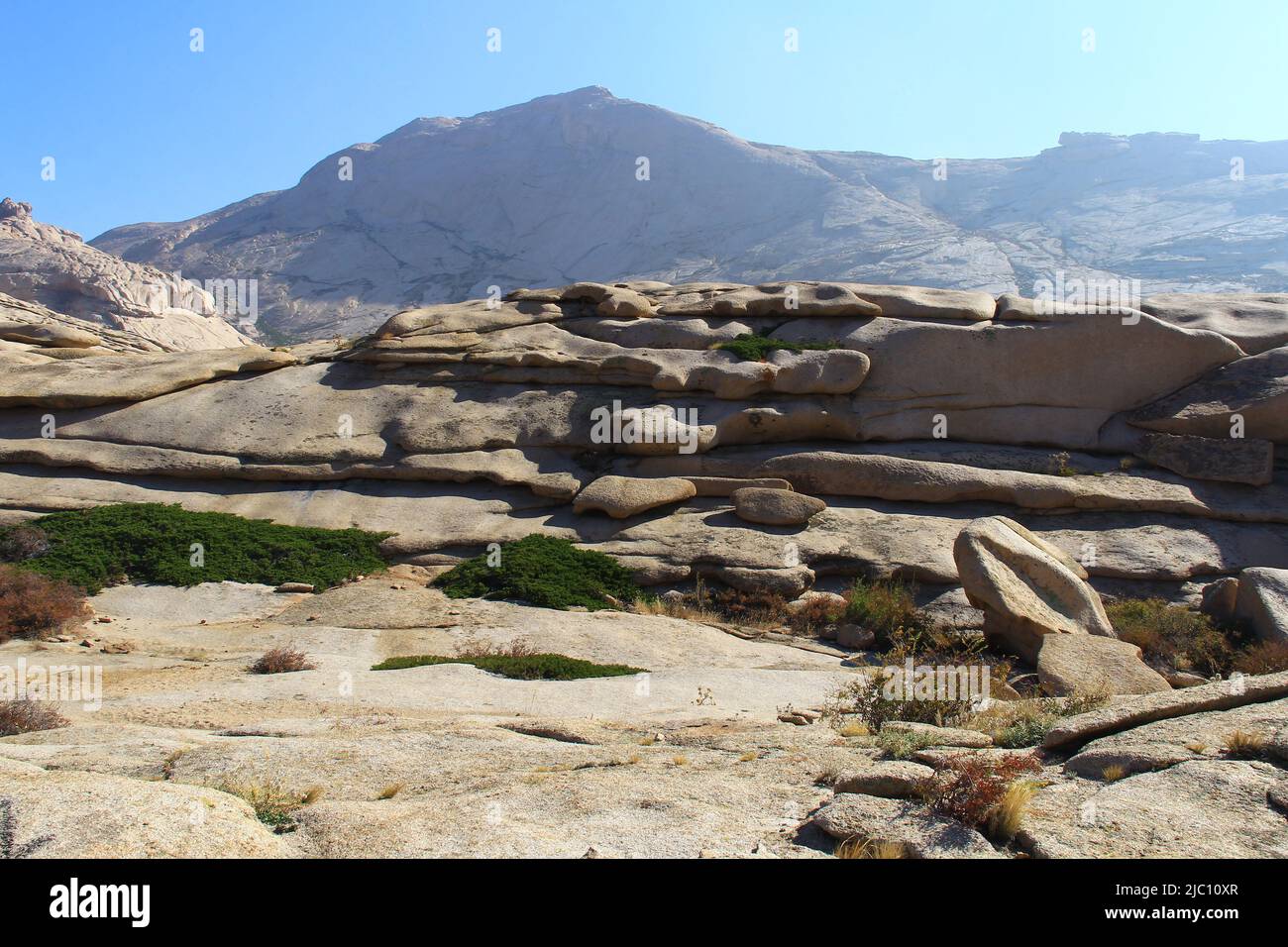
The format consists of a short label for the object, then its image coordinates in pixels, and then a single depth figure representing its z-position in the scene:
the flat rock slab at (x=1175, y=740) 6.27
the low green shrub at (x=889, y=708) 9.02
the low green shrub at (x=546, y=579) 16.42
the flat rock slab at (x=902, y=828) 4.95
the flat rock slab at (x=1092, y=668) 11.47
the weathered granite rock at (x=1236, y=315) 22.33
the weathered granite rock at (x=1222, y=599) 15.62
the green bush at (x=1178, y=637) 14.37
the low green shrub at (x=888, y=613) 15.55
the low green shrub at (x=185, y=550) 16.48
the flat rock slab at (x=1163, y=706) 7.06
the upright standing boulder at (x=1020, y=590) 13.72
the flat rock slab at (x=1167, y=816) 4.99
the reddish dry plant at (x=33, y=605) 13.55
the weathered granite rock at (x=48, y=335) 25.81
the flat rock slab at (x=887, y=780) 5.77
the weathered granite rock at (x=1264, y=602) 14.26
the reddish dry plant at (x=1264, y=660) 12.75
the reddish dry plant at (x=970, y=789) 5.27
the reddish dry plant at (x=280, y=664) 12.02
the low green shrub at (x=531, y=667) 12.36
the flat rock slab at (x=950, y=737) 7.49
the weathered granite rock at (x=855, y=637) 15.54
